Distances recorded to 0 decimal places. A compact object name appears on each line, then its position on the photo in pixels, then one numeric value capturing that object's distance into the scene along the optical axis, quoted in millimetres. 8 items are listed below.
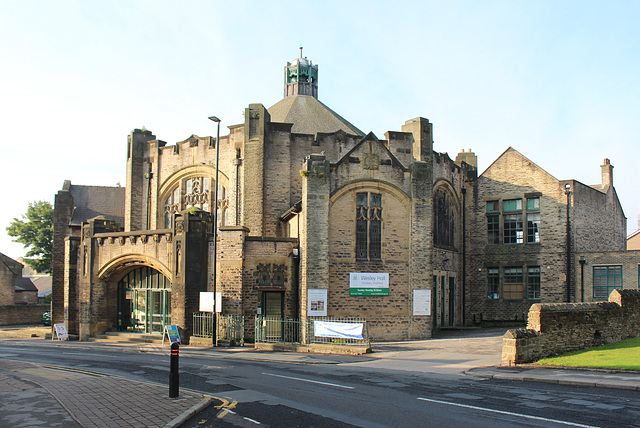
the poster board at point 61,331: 34006
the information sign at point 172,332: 23156
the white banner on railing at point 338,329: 22375
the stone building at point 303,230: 27141
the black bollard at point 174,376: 11234
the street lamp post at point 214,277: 26117
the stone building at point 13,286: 54375
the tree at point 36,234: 55500
